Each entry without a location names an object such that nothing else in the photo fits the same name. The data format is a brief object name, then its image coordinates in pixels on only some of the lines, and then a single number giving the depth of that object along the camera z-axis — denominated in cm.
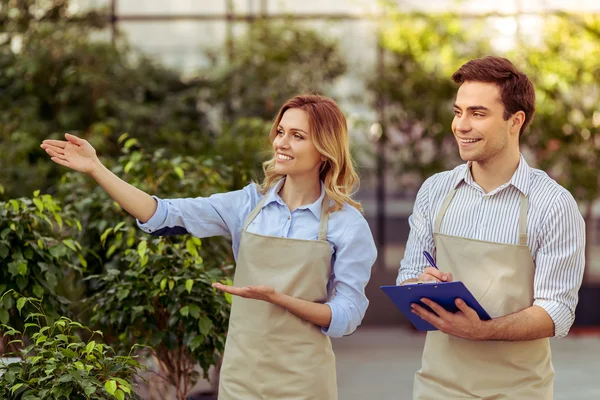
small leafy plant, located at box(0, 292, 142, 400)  389
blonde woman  387
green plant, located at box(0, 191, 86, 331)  500
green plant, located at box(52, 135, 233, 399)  524
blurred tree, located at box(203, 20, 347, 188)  1252
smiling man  354
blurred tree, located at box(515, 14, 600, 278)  1257
